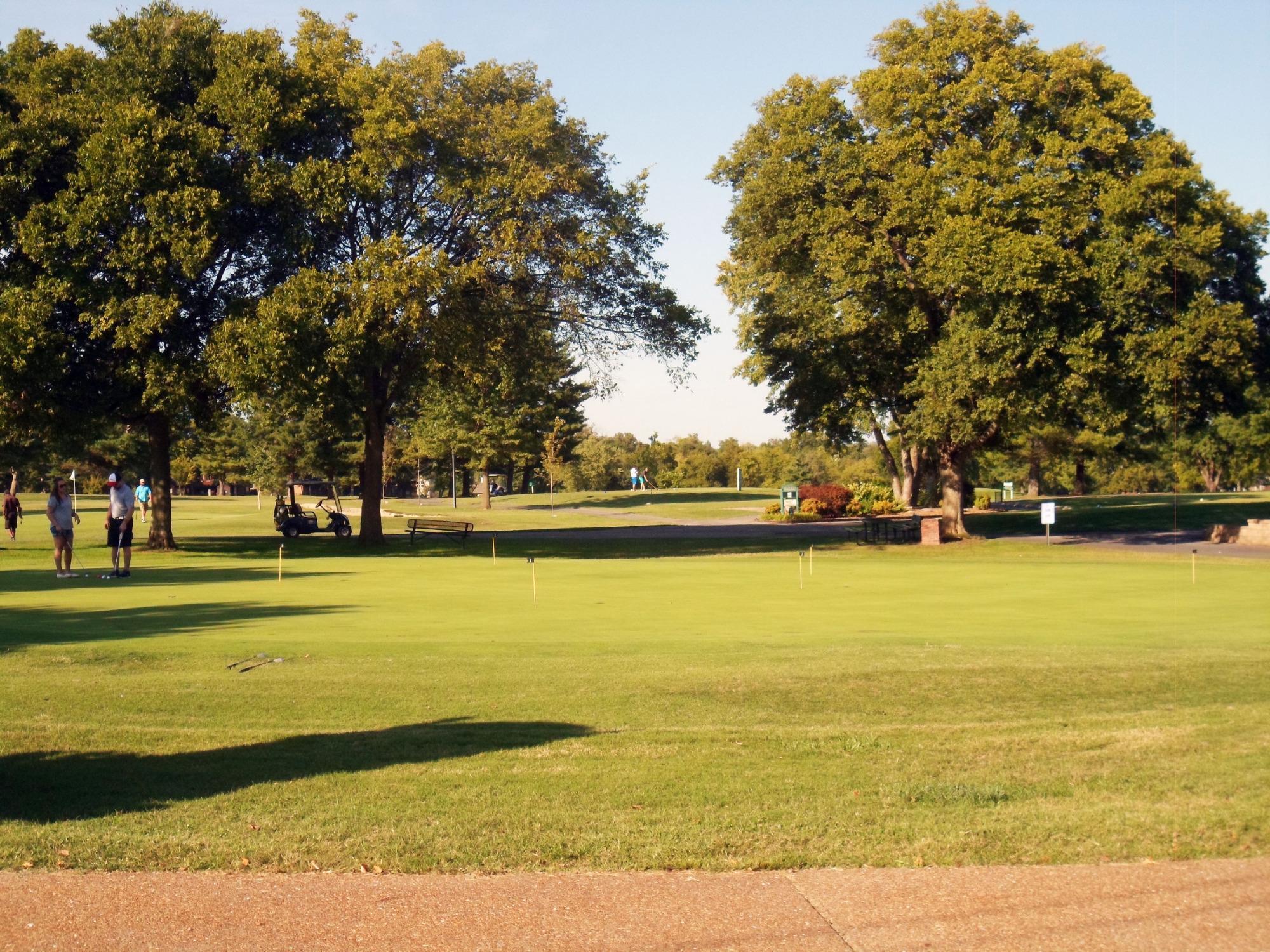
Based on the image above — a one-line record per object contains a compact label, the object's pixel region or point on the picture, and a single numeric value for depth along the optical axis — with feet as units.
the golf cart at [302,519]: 162.30
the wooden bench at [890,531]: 149.59
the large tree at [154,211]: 107.45
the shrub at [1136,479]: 362.94
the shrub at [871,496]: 205.57
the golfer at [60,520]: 87.45
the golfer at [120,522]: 90.43
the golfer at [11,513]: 156.76
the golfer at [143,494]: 183.42
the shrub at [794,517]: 196.85
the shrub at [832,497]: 205.23
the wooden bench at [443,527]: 149.69
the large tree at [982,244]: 123.13
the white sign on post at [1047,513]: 123.43
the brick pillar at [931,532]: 140.87
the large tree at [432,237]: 109.40
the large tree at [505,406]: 135.85
